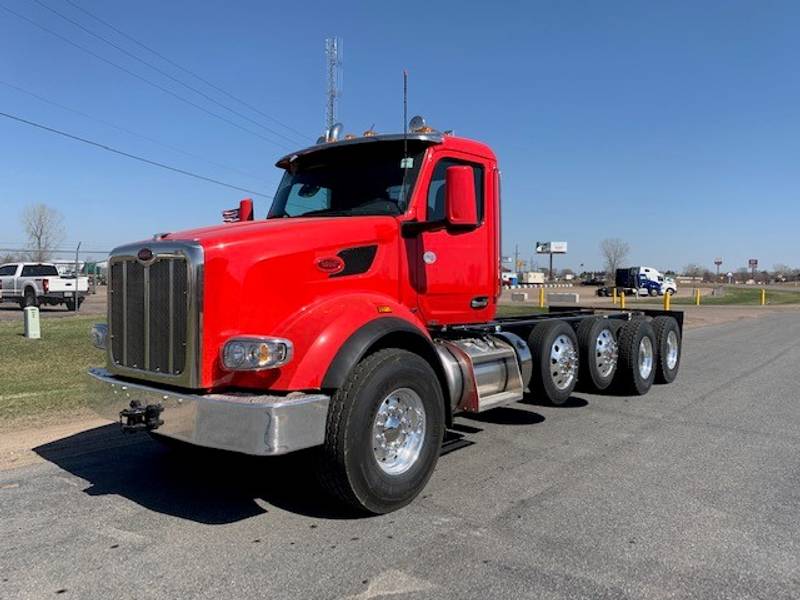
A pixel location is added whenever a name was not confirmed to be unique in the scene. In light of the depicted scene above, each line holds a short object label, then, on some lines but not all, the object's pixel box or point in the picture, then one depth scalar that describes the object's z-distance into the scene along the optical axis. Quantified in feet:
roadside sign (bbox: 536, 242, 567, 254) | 339.98
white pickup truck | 79.36
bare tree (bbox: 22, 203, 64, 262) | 233.12
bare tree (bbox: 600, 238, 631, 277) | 416.26
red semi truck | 13.17
